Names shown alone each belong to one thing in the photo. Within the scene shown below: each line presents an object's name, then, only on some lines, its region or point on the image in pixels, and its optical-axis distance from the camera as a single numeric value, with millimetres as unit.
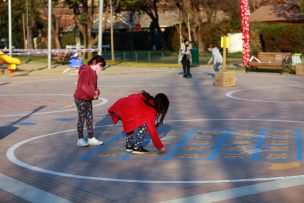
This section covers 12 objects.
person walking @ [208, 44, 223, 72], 27492
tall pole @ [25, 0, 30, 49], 61625
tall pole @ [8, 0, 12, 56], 38594
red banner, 32531
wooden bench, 29170
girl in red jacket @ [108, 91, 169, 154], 9633
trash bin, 36562
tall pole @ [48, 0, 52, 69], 34906
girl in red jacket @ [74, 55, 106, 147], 10617
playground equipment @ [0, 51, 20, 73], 32250
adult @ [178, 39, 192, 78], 25744
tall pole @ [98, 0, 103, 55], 34125
